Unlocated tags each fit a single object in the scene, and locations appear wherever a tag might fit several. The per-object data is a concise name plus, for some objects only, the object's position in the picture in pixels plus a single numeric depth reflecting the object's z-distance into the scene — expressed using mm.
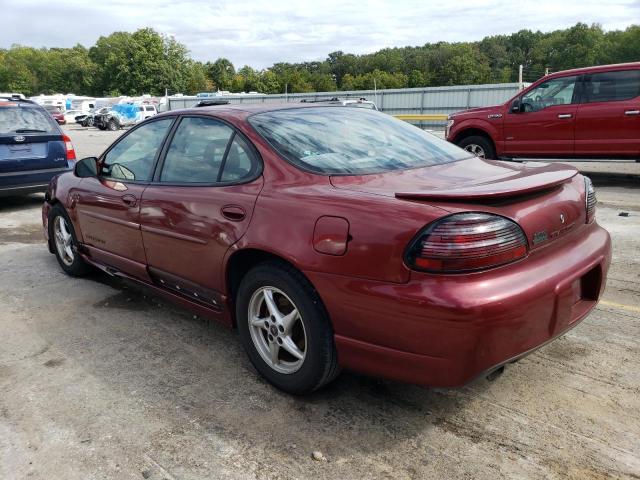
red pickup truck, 8477
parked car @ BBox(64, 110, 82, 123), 51344
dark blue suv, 7763
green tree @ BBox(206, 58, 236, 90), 116562
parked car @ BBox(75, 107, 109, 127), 40703
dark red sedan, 2264
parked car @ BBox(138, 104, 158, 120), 41219
